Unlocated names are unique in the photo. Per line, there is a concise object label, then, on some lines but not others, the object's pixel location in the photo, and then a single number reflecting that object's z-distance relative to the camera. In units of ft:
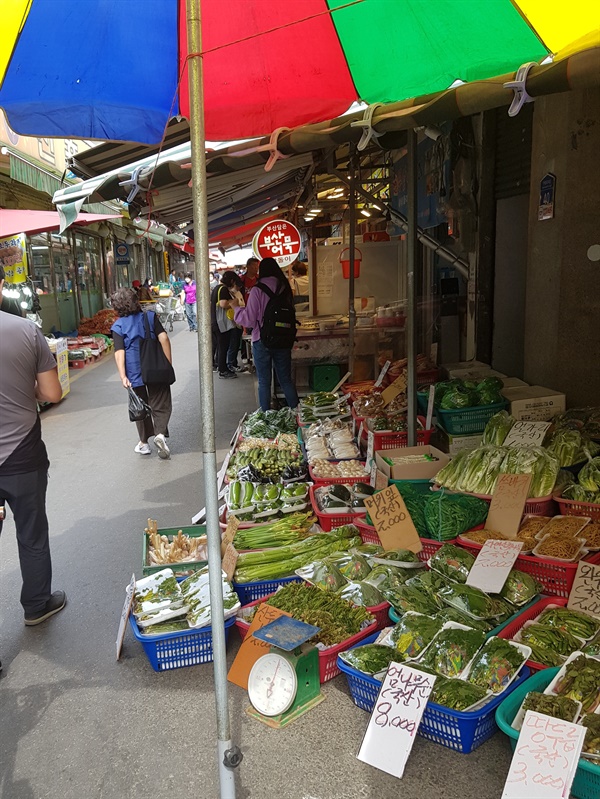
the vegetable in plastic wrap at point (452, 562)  12.01
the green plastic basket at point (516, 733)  7.67
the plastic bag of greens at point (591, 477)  13.58
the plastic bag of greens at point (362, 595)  11.84
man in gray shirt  12.41
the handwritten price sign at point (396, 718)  8.92
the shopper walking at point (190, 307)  80.69
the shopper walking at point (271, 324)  27.89
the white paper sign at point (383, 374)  23.95
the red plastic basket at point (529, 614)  10.76
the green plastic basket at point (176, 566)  13.87
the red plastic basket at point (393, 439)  19.08
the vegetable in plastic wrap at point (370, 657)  9.96
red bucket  35.04
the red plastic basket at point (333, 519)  15.46
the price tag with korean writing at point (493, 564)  11.49
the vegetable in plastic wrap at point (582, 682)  8.59
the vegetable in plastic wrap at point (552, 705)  8.23
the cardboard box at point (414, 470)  15.80
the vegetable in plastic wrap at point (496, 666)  9.35
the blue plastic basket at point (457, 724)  8.92
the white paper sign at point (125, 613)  12.12
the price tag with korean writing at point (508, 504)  13.20
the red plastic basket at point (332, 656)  10.69
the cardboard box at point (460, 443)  18.06
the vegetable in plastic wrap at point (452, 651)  9.69
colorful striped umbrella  11.64
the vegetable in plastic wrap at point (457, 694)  9.00
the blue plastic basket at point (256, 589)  13.14
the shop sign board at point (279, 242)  34.09
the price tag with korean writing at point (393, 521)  13.35
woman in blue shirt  24.29
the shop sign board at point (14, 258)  37.14
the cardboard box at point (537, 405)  17.76
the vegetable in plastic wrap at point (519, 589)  11.39
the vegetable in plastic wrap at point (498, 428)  16.51
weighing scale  10.00
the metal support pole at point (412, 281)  15.09
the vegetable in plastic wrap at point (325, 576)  12.33
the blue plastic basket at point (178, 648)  11.48
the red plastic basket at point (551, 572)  11.69
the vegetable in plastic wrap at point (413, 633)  10.23
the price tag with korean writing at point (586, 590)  11.05
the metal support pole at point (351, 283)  26.09
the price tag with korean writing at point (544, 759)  7.47
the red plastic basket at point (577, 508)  13.32
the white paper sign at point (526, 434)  15.75
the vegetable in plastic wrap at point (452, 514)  13.24
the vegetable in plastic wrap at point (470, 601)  10.96
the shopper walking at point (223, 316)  44.19
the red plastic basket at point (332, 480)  17.47
